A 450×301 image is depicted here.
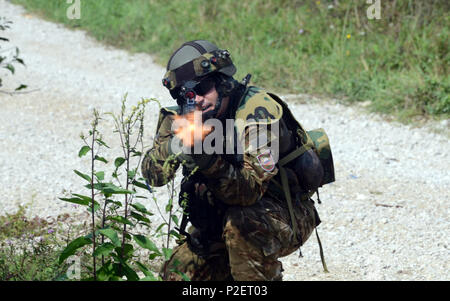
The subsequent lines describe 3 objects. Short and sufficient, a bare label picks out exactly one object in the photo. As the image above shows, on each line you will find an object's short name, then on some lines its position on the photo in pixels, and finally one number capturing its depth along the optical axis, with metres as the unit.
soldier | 6.14
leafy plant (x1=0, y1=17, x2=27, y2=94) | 19.41
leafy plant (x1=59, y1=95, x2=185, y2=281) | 5.21
